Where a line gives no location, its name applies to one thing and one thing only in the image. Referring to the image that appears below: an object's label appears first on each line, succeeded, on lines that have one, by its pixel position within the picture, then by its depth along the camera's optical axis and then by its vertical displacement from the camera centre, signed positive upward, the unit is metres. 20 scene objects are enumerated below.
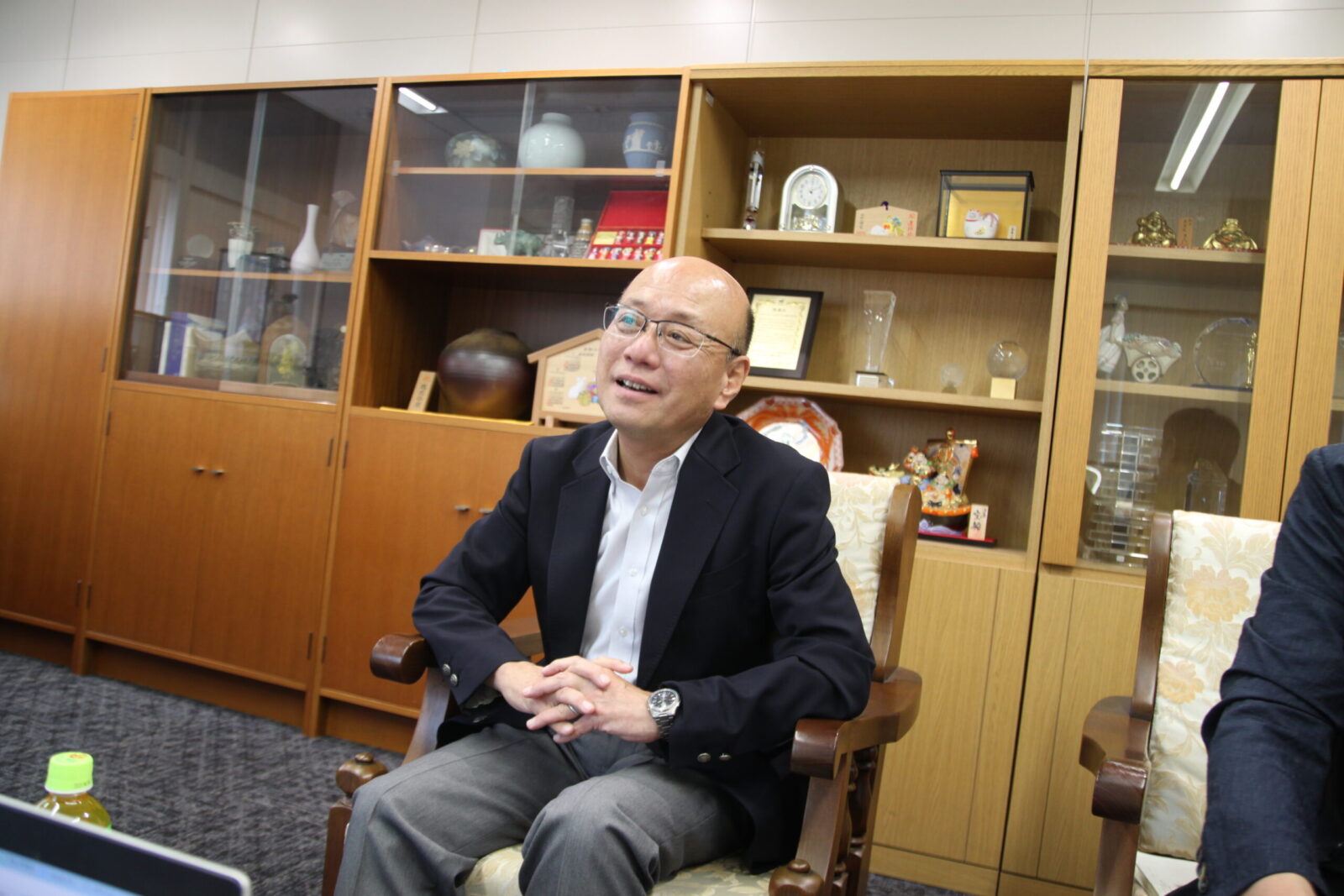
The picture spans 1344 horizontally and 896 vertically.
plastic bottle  0.85 -0.34
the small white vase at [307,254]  3.16 +0.55
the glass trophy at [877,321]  2.81 +0.48
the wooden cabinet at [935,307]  2.37 +0.55
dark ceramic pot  2.93 +0.20
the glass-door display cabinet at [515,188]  2.80 +0.78
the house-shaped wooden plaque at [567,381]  2.81 +0.21
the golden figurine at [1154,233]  2.35 +0.69
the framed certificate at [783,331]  2.77 +0.43
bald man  1.22 -0.26
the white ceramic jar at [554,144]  2.91 +0.92
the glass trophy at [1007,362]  2.67 +0.38
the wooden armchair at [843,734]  1.20 -0.34
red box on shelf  2.77 +0.67
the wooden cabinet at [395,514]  2.82 -0.23
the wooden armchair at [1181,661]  1.50 -0.22
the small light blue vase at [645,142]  2.77 +0.91
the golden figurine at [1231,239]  2.28 +0.68
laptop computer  0.55 -0.27
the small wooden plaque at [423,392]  3.04 +0.14
